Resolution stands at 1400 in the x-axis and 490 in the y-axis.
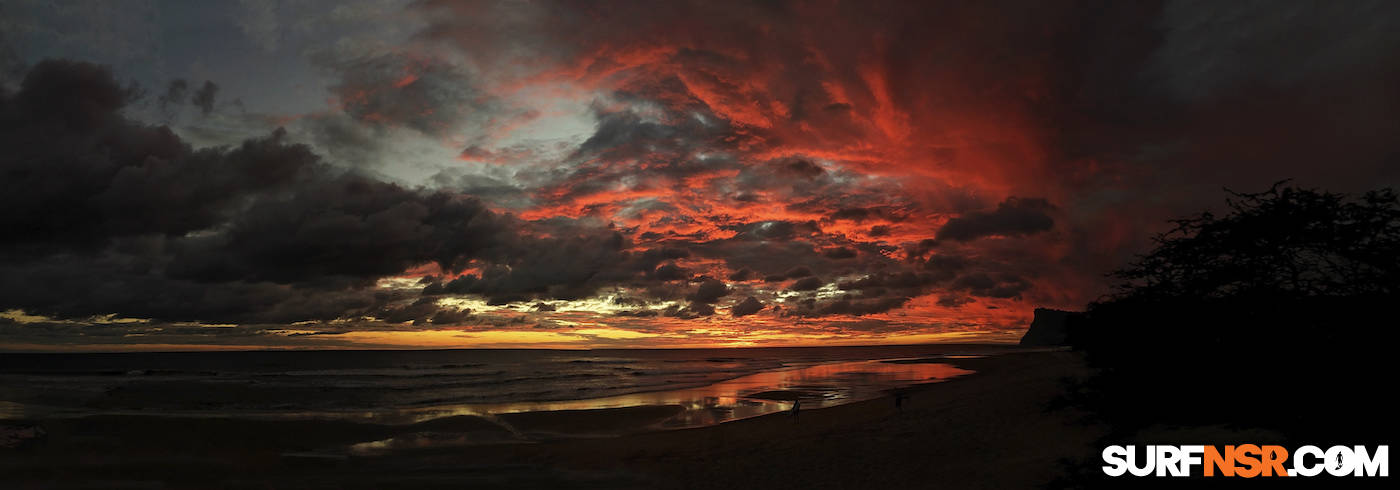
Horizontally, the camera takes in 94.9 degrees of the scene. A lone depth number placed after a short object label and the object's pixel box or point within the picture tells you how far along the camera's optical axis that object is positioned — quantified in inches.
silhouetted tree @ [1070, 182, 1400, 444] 534.3
